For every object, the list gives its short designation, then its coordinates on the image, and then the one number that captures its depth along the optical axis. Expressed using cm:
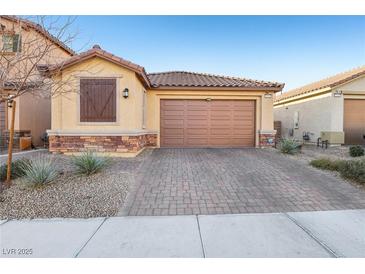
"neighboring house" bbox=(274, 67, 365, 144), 1177
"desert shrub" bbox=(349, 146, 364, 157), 845
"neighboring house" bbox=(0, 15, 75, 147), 481
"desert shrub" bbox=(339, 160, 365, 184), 520
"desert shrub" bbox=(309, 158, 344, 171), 621
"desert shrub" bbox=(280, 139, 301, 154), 906
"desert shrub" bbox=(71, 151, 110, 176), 548
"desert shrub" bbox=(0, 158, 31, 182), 511
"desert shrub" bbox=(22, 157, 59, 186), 462
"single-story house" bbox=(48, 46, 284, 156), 827
